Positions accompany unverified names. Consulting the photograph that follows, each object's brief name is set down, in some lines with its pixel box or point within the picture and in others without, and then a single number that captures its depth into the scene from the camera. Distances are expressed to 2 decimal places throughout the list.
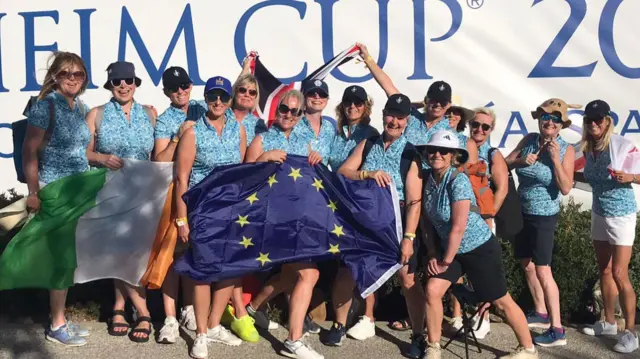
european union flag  5.13
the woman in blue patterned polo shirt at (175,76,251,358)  5.15
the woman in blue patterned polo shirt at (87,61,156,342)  5.47
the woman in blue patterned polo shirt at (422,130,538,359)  4.85
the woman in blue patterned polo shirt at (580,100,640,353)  5.44
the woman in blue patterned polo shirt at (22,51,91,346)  5.21
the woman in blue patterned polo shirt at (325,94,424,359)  5.11
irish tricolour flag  5.35
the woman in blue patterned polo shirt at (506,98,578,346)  5.54
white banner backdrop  7.60
